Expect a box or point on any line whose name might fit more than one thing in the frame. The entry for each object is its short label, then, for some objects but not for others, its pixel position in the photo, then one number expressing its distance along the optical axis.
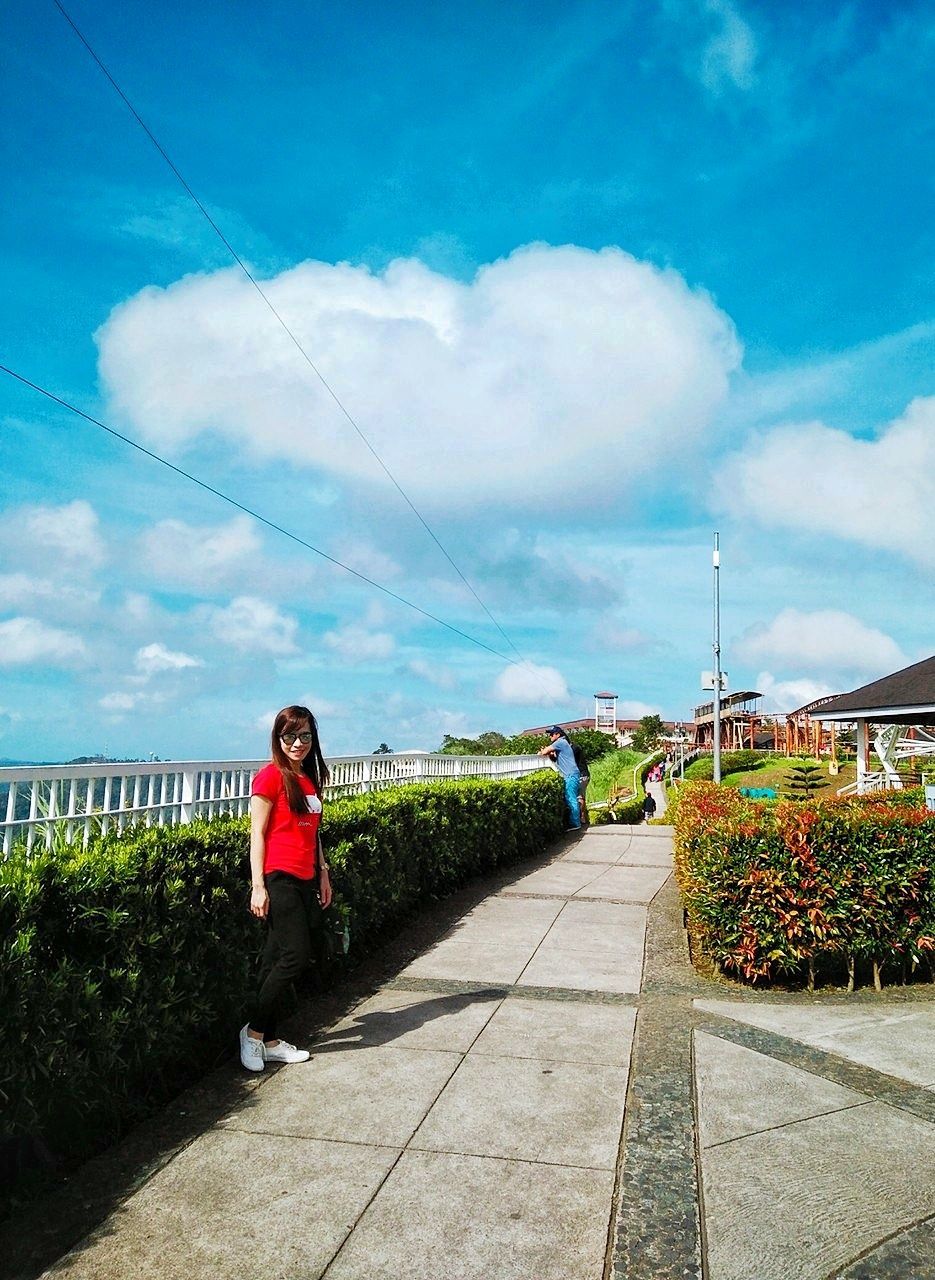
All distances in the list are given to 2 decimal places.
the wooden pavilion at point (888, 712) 19.09
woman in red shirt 4.75
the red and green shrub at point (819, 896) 6.59
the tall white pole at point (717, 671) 28.79
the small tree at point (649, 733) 61.89
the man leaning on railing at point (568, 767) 17.69
